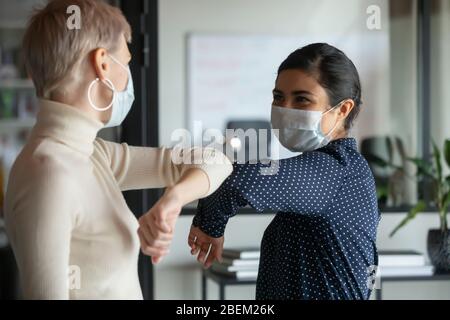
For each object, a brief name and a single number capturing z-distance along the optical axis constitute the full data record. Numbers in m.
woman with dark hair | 2.01
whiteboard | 4.38
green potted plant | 4.25
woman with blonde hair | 1.67
